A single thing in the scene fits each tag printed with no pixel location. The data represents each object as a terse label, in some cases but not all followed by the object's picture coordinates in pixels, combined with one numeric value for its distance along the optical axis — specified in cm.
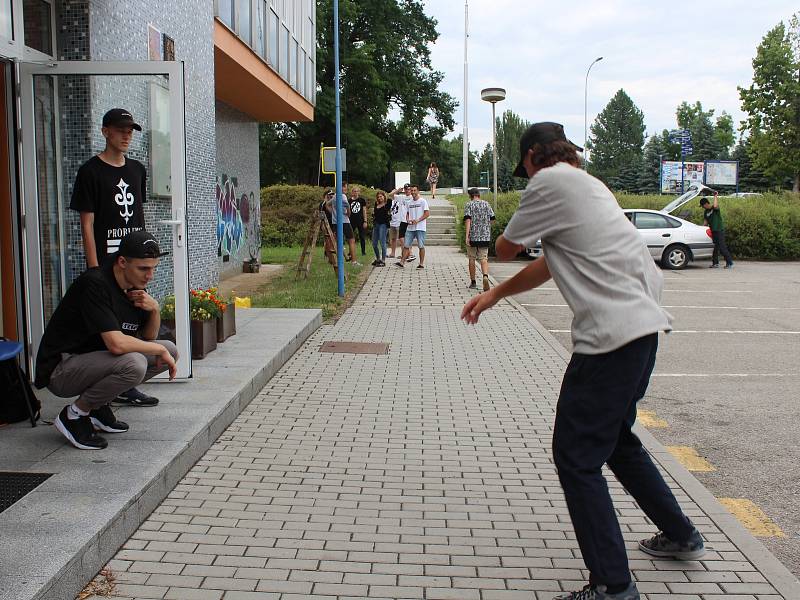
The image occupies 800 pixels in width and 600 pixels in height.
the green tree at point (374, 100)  4331
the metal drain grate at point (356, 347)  946
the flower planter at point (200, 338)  768
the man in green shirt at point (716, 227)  2161
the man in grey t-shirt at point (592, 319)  323
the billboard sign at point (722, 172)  5614
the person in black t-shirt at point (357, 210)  2108
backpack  516
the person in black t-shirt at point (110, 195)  564
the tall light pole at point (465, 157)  3847
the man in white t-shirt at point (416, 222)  1859
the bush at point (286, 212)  2822
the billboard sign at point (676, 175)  5494
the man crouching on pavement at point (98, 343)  463
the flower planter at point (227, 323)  847
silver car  2147
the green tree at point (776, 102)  5428
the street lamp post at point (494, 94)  2038
